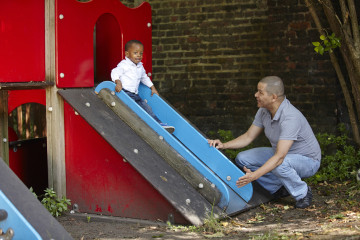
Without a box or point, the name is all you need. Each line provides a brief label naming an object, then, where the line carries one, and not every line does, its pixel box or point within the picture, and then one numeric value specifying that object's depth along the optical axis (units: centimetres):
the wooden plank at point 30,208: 347
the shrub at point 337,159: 656
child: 566
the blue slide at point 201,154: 495
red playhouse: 475
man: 504
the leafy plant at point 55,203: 506
